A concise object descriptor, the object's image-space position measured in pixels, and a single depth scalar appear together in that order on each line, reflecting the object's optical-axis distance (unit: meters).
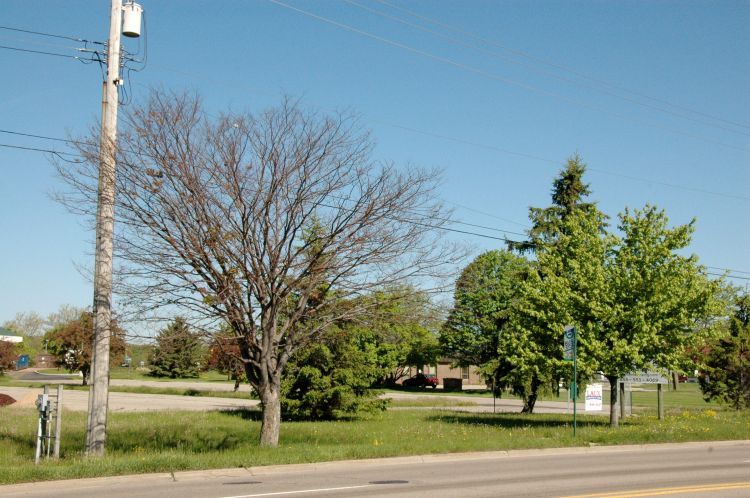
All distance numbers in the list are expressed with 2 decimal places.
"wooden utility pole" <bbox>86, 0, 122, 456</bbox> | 15.61
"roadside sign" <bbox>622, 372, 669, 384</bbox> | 27.41
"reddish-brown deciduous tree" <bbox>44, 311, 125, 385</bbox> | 53.00
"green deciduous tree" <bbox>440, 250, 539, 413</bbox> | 19.27
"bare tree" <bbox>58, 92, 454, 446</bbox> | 16.31
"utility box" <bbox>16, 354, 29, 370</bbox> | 112.19
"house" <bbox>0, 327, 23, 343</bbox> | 128.38
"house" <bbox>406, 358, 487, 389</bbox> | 92.91
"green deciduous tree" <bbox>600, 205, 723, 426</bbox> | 24.15
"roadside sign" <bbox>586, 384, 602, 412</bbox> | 30.43
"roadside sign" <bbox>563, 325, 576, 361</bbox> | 20.39
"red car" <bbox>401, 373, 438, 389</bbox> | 78.48
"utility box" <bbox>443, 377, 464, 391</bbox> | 75.00
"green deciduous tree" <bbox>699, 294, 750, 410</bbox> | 35.06
